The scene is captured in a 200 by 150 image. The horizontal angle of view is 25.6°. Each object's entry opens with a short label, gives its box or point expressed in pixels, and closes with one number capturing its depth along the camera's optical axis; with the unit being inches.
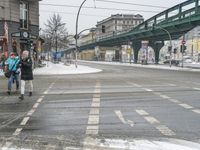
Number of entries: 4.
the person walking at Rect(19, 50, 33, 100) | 612.0
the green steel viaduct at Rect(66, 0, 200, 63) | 2326.0
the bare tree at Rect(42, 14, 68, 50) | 2740.4
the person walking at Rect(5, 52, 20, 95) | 670.5
